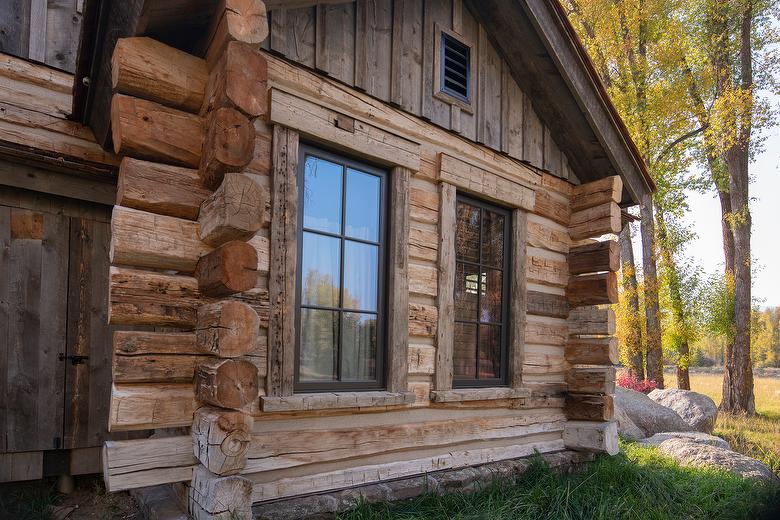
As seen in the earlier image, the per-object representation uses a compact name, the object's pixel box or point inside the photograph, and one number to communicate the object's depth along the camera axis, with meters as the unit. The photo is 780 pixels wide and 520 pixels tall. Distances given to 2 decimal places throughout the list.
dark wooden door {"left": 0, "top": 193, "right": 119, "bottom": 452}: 4.11
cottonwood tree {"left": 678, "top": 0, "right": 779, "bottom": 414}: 13.37
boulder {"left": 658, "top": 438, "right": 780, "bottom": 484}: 6.50
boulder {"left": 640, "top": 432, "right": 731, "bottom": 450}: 7.73
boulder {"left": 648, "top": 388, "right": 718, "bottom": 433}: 10.45
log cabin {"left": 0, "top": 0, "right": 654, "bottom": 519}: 3.09
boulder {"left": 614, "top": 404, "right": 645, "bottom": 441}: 8.87
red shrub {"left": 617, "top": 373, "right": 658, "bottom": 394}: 13.48
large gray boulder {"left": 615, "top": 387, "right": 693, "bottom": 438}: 9.70
